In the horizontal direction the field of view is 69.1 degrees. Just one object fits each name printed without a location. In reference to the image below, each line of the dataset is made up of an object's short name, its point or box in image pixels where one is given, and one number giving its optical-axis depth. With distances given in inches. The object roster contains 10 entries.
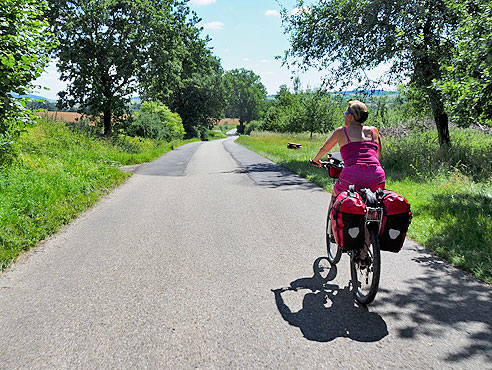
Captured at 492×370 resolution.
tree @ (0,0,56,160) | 253.3
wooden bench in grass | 931.3
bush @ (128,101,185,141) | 1257.8
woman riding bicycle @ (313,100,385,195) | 144.1
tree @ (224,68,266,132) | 5315.0
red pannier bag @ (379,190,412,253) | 129.0
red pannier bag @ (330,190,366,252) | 128.1
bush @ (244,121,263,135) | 3560.0
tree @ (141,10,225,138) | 881.5
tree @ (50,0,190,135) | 799.7
